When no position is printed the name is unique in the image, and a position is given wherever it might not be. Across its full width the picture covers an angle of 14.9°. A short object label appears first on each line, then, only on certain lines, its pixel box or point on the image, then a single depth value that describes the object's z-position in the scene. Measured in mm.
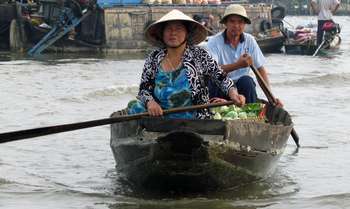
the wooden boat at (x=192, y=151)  9421
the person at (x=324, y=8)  35958
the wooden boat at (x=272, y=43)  40234
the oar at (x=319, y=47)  37466
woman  9827
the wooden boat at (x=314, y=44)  37584
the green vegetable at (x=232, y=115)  10811
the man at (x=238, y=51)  11859
